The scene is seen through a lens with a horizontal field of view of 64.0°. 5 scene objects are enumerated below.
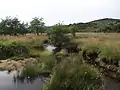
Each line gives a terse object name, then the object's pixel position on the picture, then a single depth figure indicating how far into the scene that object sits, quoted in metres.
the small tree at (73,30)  10.94
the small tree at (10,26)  15.09
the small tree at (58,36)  9.14
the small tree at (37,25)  15.96
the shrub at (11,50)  7.29
